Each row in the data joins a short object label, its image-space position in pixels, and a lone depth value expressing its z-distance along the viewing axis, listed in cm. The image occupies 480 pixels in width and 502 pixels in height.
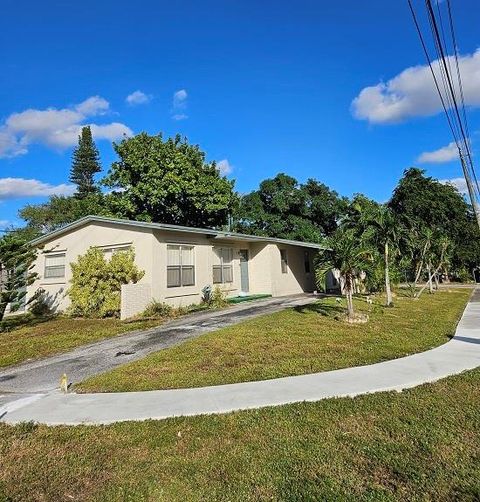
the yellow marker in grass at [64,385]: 588
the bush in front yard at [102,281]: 1366
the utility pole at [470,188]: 876
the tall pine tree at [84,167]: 4659
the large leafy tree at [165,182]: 2675
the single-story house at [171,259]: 1390
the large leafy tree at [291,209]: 3497
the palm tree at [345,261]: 1108
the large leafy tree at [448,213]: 3403
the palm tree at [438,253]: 2173
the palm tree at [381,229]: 1517
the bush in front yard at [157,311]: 1315
